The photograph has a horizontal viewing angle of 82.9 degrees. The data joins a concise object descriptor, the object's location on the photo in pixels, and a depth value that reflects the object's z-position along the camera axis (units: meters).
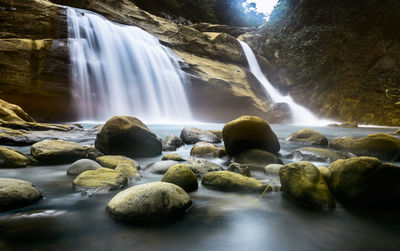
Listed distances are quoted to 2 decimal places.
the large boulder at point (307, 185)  2.32
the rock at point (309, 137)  6.45
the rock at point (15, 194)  2.08
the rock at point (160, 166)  3.67
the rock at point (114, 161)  3.67
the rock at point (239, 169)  3.39
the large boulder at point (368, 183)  2.21
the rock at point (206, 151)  5.17
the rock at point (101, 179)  2.75
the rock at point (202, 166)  3.62
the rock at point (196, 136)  7.27
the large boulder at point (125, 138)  4.88
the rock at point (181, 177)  2.76
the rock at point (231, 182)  2.82
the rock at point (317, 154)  4.59
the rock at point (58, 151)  4.03
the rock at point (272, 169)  3.65
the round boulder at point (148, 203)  2.00
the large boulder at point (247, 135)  4.93
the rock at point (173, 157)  4.48
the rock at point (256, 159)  4.31
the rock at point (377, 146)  4.70
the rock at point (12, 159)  3.57
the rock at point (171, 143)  6.14
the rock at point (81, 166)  3.34
